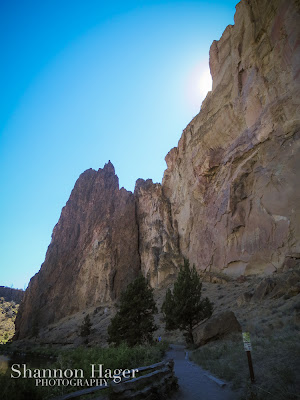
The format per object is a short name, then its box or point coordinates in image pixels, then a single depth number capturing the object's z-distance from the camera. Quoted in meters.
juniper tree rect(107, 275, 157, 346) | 18.88
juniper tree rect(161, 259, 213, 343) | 17.39
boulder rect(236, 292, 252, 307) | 20.62
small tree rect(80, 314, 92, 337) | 34.12
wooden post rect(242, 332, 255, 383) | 6.47
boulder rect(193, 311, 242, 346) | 14.44
